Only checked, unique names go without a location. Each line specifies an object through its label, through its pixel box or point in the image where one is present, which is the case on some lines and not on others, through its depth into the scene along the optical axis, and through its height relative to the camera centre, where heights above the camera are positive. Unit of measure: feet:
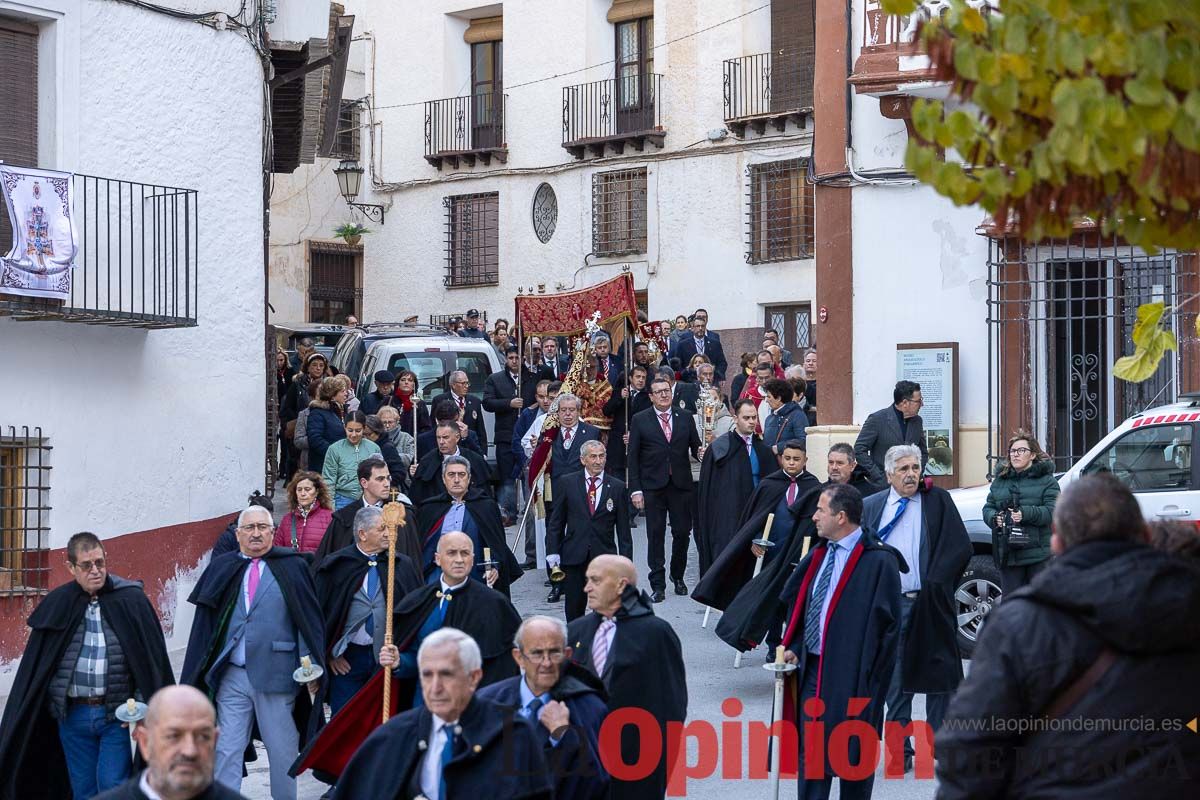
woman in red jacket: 40.01 -2.62
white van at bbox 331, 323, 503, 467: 69.41 +1.50
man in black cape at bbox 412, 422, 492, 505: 47.01 -1.71
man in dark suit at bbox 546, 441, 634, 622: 46.01 -3.23
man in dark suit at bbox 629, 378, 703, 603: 52.31 -2.22
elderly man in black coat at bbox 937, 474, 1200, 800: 15.30 -2.50
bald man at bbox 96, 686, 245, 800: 17.38 -3.44
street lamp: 99.14 +12.37
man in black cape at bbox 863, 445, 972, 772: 32.32 -3.35
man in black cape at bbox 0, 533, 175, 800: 29.43 -4.33
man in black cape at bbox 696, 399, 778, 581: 49.60 -2.16
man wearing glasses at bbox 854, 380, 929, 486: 47.16 -0.79
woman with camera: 39.45 -2.55
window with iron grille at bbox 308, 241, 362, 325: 113.70 +7.57
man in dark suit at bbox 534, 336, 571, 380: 67.26 +1.45
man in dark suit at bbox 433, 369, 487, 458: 59.93 -0.11
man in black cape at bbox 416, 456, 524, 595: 39.29 -2.69
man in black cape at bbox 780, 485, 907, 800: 28.86 -3.82
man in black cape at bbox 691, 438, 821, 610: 40.68 -3.03
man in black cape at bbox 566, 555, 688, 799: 26.40 -3.71
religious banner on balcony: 40.86 +3.89
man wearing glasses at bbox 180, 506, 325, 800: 30.96 -4.31
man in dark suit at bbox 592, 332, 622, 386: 61.69 +1.42
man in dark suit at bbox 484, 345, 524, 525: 61.52 -0.75
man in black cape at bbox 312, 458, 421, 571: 37.29 -2.68
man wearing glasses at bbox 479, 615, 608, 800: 22.17 -3.93
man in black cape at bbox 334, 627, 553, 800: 20.75 -4.13
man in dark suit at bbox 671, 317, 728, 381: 78.12 +2.30
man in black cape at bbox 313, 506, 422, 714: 32.37 -3.69
